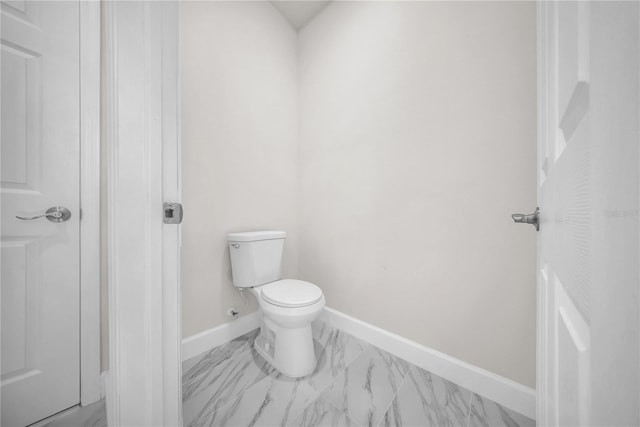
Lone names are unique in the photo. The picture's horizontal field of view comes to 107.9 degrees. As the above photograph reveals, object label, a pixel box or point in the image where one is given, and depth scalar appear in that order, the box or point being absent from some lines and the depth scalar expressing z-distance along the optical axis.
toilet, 1.16
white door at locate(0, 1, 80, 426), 0.84
